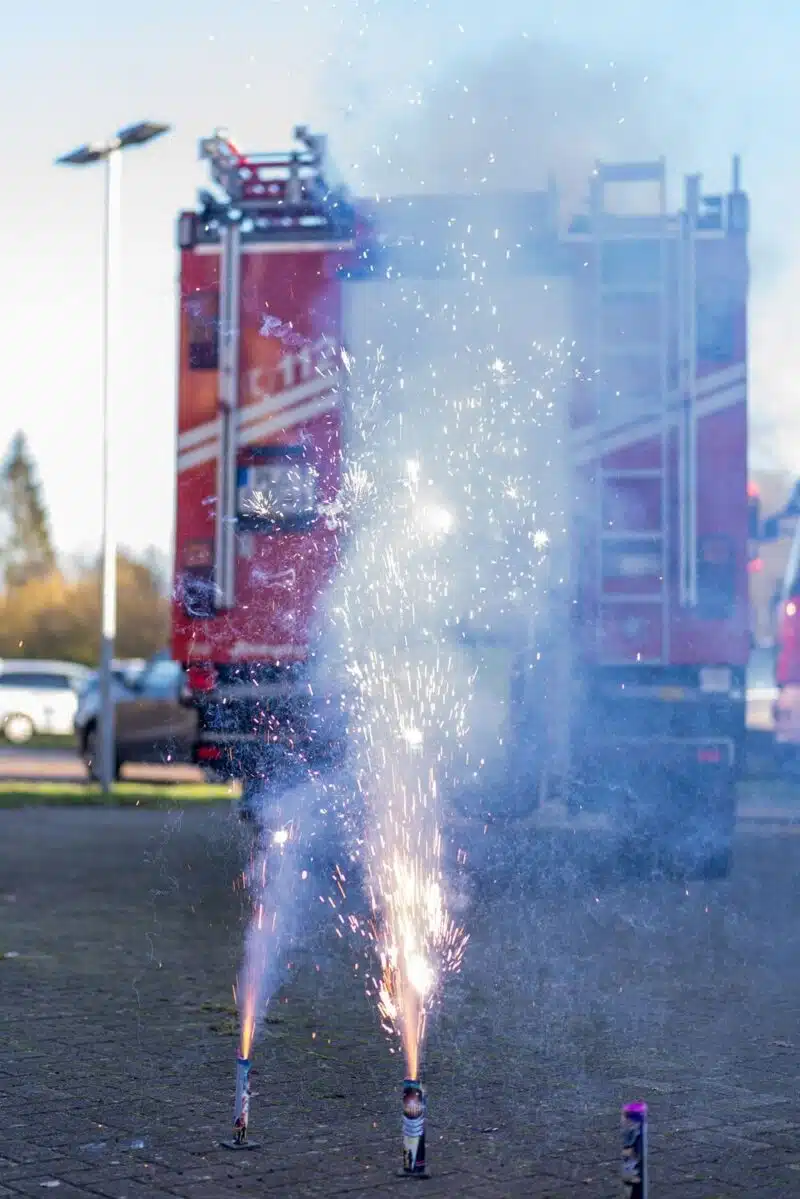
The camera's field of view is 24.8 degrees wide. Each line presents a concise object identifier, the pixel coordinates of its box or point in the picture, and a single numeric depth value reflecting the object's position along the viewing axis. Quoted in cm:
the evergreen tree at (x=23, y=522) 8281
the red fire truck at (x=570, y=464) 1004
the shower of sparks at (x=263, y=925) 827
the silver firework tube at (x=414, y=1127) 490
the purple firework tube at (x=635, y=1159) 433
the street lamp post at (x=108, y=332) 2033
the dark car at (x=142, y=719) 2391
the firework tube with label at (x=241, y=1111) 532
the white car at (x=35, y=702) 3916
